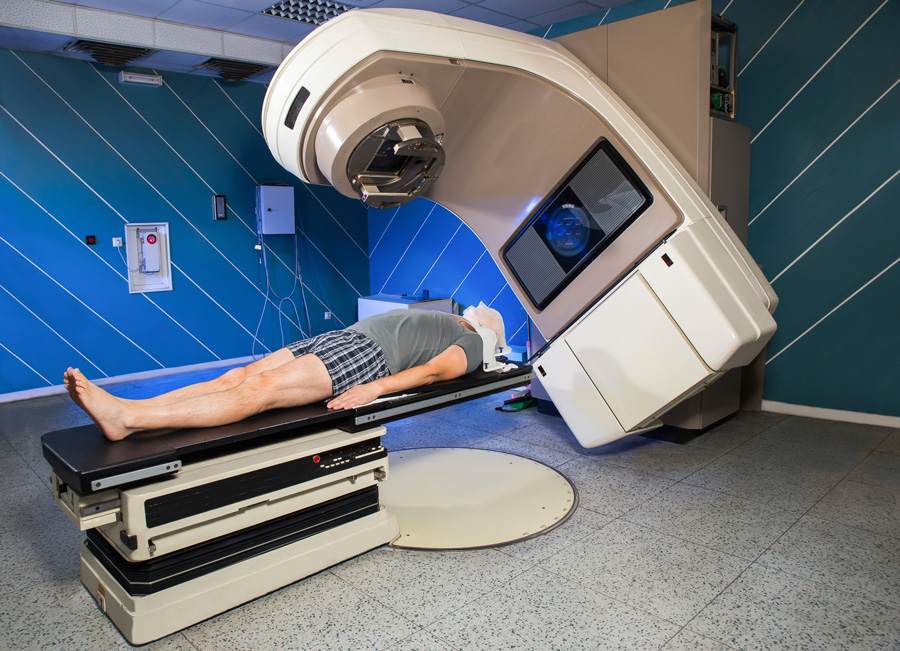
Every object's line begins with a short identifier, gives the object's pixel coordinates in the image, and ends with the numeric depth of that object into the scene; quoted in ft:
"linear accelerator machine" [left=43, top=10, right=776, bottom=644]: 5.64
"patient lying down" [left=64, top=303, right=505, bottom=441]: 6.03
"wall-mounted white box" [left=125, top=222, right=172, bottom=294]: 15.44
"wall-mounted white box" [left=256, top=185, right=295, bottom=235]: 17.01
